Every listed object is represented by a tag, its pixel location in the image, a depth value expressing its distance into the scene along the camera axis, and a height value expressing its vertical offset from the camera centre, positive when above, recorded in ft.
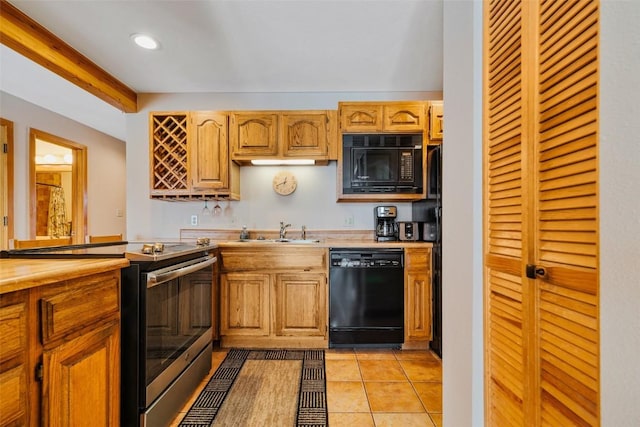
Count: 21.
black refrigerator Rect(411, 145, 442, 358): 7.98 -0.35
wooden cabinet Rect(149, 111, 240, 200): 9.25 +1.86
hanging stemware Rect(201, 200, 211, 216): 10.32 +0.12
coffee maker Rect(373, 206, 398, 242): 9.59 -0.28
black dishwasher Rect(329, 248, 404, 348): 8.33 -2.24
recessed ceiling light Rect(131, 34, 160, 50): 7.19 +4.23
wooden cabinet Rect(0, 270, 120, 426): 2.72 -1.49
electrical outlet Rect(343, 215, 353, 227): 10.19 -0.20
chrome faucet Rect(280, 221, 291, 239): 10.04 -0.48
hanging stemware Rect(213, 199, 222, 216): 10.28 +0.19
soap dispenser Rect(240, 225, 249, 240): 9.91 -0.64
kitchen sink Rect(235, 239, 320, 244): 9.73 -0.84
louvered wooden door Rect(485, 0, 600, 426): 2.23 +0.03
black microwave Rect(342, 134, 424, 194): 9.00 +1.60
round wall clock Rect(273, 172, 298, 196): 10.21 +1.08
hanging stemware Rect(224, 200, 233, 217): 10.30 +0.16
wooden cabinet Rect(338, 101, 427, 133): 8.93 +2.95
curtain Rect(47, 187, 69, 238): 14.58 -0.05
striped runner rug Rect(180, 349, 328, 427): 5.47 -3.74
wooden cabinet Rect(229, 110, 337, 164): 9.16 +2.44
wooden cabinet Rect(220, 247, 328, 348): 8.38 -2.34
